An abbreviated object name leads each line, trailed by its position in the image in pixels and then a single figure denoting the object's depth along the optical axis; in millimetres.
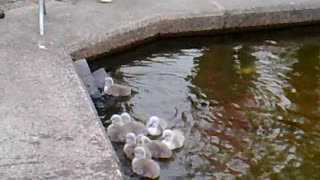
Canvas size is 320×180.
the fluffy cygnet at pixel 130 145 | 3941
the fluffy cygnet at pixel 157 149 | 3979
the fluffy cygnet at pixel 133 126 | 4160
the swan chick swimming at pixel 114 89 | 4734
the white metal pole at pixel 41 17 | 5195
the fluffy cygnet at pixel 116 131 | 4137
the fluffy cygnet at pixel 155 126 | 4184
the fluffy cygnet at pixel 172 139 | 4012
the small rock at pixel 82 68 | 4809
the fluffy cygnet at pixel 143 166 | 3723
